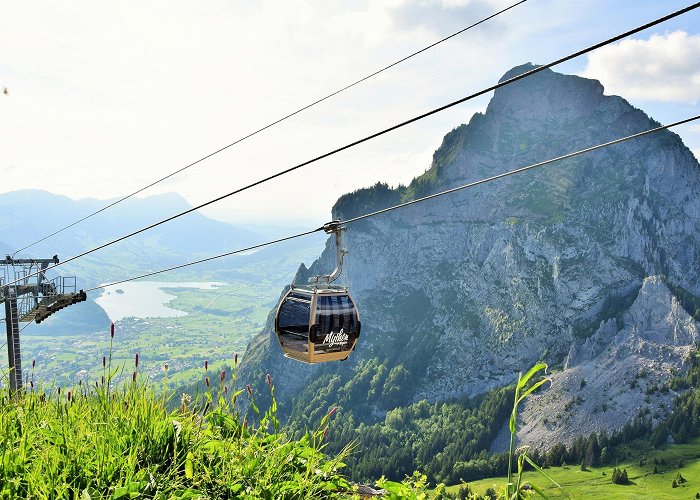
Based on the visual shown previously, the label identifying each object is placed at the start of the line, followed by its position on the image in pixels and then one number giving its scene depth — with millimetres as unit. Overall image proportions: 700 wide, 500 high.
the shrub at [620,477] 188750
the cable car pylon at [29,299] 20438
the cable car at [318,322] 13961
